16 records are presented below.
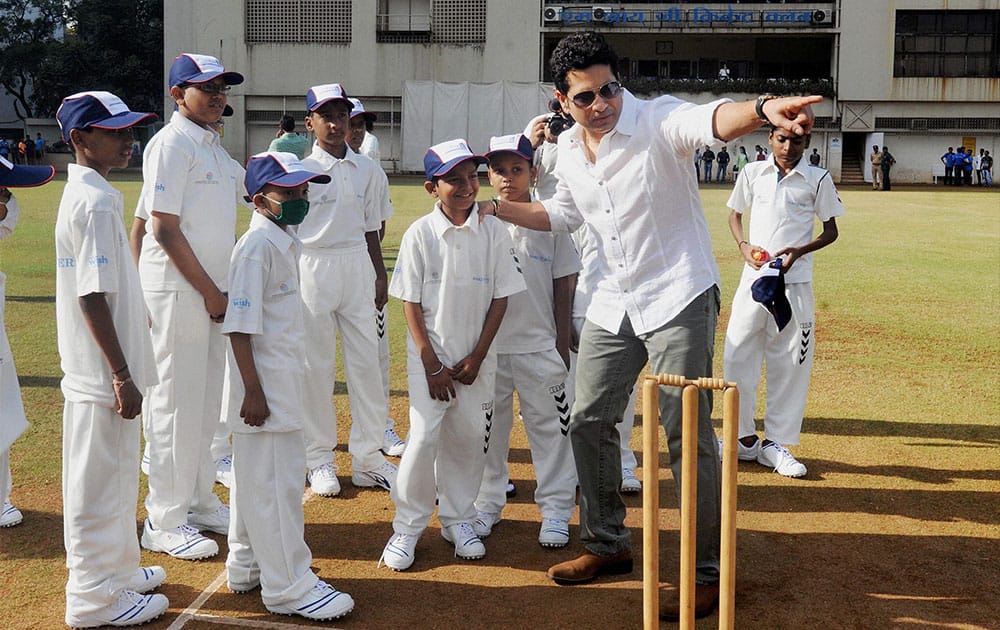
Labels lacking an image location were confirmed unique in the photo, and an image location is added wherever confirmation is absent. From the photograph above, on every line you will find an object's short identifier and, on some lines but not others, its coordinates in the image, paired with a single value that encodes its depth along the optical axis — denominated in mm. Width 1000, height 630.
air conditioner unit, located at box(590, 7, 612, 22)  46562
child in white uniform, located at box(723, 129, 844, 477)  7031
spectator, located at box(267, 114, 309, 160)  8391
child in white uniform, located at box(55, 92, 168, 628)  4340
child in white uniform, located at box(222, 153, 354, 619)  4547
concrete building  46250
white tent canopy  46031
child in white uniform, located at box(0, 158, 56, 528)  4527
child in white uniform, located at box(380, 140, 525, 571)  5320
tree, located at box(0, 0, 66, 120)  54969
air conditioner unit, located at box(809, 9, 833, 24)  46441
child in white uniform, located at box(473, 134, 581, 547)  5754
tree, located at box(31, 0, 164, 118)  52781
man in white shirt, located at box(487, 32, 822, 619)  4641
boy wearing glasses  5277
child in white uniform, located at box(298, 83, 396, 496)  6484
